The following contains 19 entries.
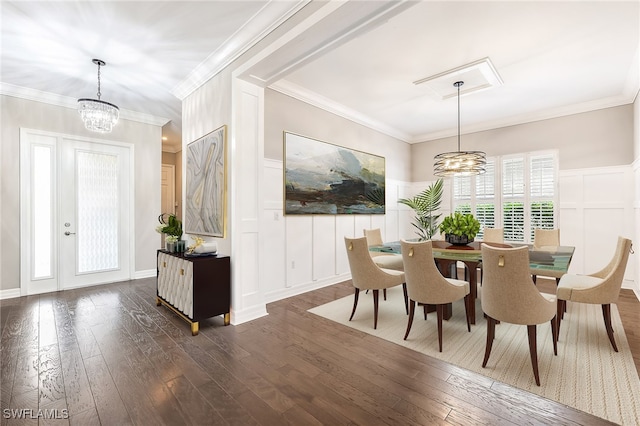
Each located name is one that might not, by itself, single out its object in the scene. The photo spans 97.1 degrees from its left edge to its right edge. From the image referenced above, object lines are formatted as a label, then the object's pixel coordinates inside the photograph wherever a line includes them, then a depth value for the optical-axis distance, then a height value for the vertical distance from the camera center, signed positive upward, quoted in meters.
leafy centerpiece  3.33 -0.21
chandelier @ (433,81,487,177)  3.65 +0.64
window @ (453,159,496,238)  5.65 +0.31
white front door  4.13 +0.02
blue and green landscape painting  4.19 +0.55
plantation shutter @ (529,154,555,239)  5.02 +0.36
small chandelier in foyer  3.34 +1.18
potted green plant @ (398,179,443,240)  5.98 +0.13
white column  3.09 +0.16
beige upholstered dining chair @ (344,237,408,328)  2.95 -0.64
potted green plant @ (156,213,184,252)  3.38 -0.24
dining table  2.39 -0.44
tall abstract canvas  3.24 +0.33
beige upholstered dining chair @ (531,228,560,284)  3.83 -0.37
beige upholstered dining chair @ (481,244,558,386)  2.02 -0.62
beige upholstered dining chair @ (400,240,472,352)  2.49 -0.64
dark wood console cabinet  2.84 -0.79
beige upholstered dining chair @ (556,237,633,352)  2.38 -0.68
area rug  1.83 -1.21
